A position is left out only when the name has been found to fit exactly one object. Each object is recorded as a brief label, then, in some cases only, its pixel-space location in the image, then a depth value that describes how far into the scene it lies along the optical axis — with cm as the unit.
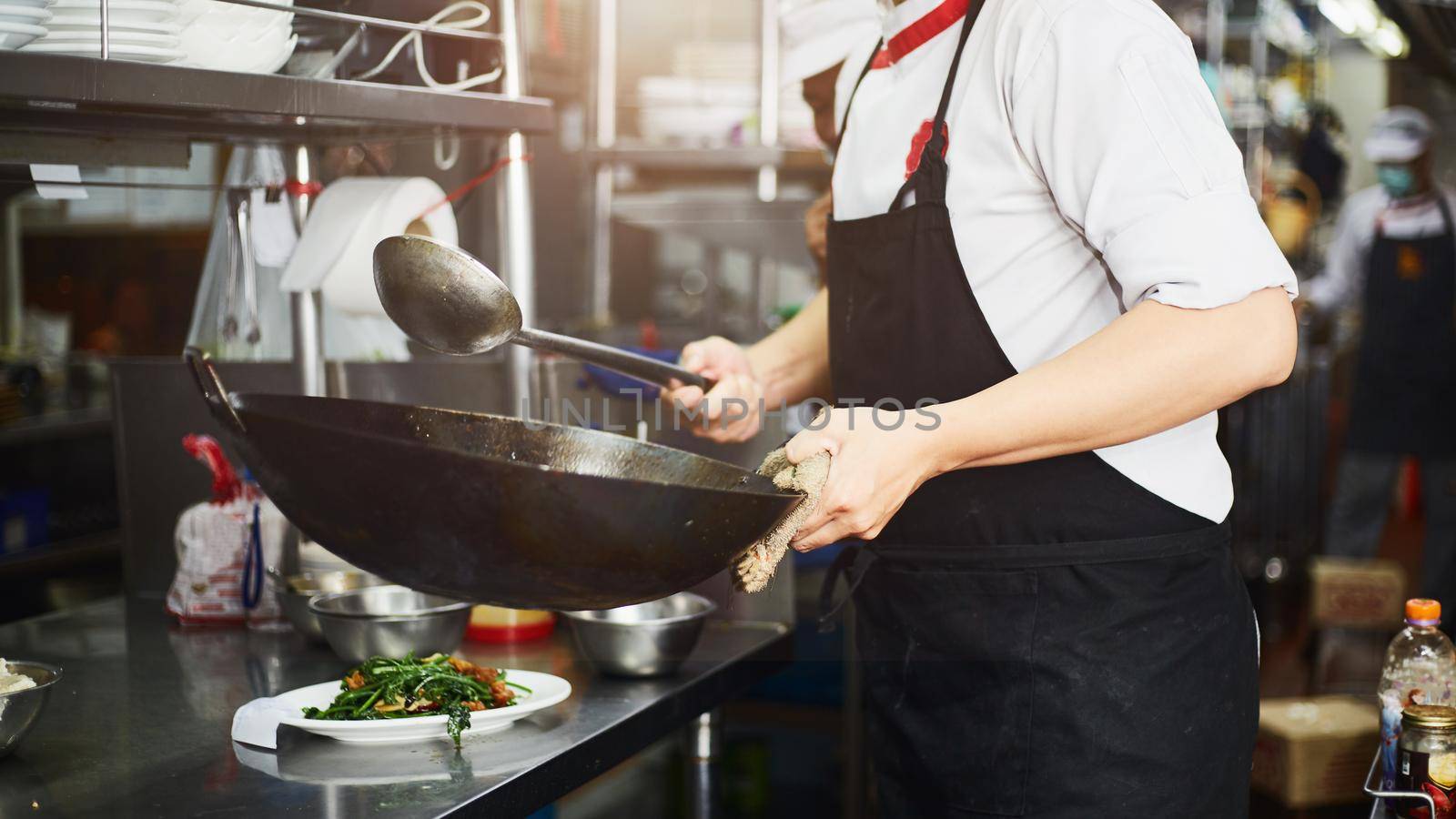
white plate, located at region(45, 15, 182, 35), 120
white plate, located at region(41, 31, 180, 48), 120
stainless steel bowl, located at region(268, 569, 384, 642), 158
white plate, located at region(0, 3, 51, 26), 116
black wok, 84
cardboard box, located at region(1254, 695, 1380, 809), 236
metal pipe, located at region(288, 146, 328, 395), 177
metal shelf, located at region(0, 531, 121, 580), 356
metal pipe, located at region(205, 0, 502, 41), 128
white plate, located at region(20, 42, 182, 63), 120
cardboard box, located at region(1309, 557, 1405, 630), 411
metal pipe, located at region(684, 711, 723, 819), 174
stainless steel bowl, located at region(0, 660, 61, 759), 114
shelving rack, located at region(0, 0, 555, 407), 119
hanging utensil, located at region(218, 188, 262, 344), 176
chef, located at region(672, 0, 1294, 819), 101
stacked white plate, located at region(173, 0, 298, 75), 129
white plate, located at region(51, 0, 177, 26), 120
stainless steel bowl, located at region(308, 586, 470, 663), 141
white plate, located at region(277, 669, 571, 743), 119
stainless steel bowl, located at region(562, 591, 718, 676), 143
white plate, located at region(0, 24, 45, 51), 116
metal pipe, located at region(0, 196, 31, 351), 453
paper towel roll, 159
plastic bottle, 147
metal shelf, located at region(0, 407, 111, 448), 364
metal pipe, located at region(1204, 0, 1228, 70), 504
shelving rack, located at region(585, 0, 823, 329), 352
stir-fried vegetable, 124
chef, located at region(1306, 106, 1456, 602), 436
